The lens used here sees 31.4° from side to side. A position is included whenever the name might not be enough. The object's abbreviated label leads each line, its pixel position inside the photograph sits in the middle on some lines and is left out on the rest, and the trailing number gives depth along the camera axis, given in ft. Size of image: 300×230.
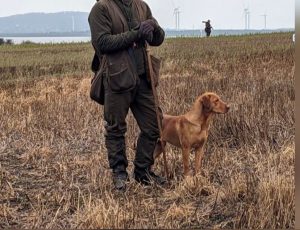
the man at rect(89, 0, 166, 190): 16.52
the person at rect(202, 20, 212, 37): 137.56
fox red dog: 17.76
